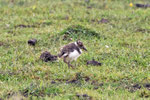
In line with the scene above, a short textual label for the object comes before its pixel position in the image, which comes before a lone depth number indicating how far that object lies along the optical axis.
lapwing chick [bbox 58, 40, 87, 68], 15.61
